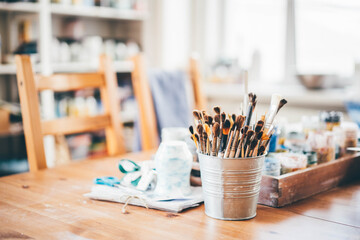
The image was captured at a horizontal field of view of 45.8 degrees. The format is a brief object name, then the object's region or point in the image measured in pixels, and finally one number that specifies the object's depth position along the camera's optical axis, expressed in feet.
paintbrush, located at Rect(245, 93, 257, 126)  2.83
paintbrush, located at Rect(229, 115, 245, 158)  2.65
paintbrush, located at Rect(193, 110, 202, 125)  2.83
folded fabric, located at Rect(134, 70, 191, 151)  6.81
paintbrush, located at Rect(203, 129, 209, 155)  2.75
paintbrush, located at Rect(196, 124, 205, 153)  2.71
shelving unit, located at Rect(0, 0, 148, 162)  9.04
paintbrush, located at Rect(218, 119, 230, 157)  2.68
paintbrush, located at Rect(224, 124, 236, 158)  2.68
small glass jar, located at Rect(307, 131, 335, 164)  3.78
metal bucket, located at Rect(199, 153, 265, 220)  2.71
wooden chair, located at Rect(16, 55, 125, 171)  4.43
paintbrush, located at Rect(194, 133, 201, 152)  2.80
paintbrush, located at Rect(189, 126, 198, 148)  2.87
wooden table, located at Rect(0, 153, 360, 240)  2.56
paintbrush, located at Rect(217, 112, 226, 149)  2.68
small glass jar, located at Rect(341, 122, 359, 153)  4.11
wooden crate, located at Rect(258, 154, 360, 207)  3.07
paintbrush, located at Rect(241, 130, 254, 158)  2.63
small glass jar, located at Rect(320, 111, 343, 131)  4.41
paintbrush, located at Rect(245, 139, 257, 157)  2.67
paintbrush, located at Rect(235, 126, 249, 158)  2.64
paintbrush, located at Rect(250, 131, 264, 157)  2.66
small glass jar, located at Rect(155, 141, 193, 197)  3.17
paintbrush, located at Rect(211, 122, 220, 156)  2.67
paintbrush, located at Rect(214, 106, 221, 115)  2.72
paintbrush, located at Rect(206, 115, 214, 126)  2.76
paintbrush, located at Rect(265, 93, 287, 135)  2.79
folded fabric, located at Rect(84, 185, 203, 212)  3.00
